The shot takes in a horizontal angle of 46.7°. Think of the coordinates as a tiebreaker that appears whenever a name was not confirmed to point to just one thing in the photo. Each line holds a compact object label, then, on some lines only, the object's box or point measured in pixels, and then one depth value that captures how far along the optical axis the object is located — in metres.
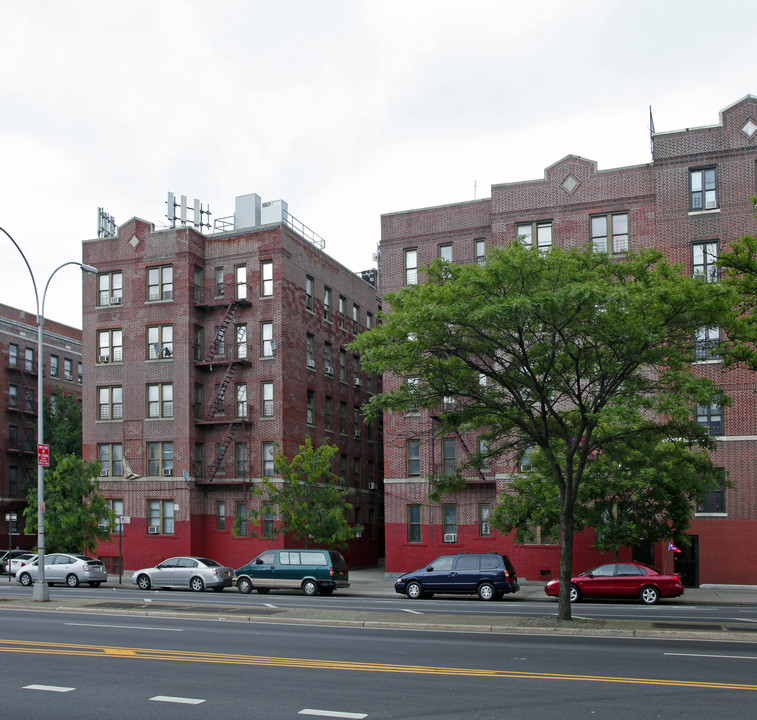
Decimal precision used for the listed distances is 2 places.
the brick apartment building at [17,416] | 59.66
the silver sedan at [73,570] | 37.25
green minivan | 32.78
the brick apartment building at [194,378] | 44.28
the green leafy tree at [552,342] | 18.06
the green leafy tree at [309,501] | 38.38
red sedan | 28.48
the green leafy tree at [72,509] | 41.59
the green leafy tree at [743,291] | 19.05
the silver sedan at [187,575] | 34.47
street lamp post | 26.94
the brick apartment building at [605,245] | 35.47
